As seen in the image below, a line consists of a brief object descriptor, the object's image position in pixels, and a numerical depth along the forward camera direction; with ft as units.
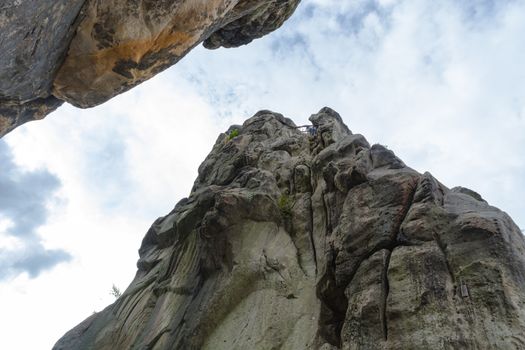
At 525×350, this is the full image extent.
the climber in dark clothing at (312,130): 75.00
